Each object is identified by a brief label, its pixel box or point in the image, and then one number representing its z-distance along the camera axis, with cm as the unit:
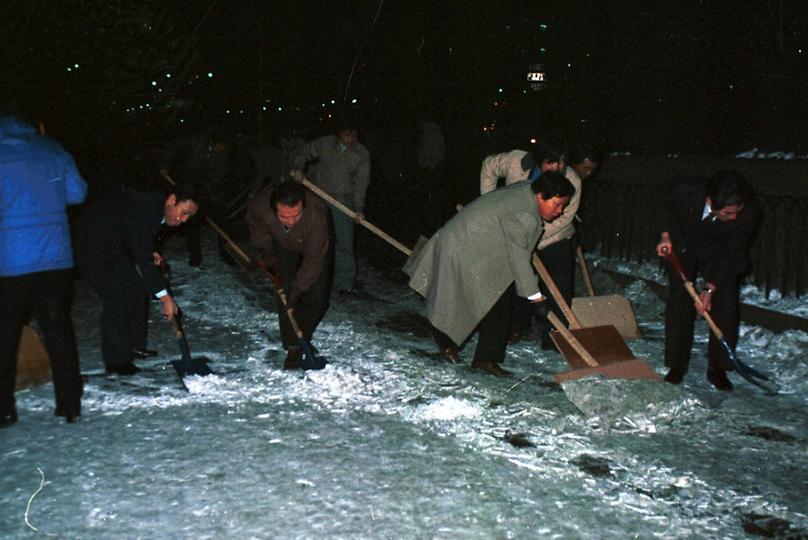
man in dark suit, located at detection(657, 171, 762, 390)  568
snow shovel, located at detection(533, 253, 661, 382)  553
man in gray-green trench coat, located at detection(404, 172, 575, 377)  553
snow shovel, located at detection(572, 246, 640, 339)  689
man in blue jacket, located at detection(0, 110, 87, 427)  450
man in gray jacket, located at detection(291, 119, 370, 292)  855
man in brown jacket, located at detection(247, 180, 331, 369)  591
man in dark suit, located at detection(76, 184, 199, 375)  570
